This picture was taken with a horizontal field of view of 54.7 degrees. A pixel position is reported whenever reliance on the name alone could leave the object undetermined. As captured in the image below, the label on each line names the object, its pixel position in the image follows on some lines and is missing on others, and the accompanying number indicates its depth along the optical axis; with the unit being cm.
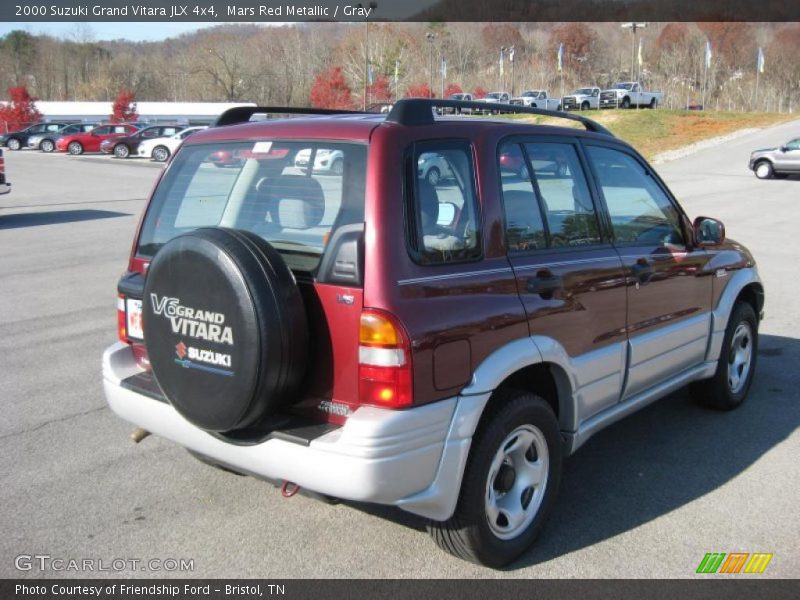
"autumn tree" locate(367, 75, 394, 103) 6381
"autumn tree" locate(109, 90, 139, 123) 6256
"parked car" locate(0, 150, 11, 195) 1566
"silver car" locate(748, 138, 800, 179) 2656
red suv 296
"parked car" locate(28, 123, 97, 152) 4381
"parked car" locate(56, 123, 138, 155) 4091
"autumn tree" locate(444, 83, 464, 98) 7482
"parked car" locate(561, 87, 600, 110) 5572
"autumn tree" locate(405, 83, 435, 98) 5737
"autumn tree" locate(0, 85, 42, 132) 6019
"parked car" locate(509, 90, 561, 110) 5666
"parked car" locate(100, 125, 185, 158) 3872
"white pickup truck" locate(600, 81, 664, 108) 5634
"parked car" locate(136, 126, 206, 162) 3742
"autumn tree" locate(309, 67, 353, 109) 6306
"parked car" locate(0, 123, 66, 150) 4616
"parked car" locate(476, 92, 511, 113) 5282
